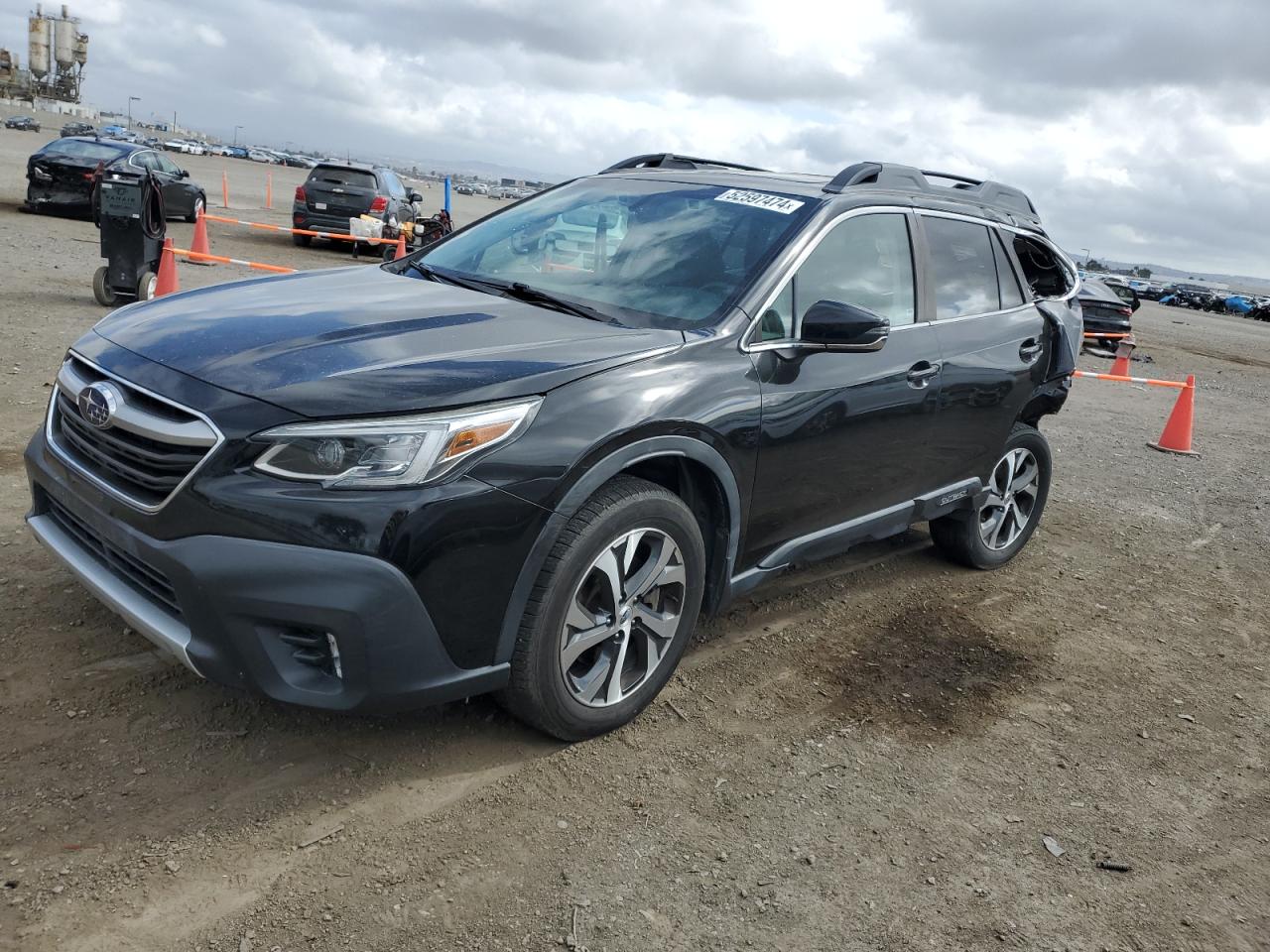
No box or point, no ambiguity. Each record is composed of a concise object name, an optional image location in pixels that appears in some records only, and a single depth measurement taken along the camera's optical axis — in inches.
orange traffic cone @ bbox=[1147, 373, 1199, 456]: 394.0
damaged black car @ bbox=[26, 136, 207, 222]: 698.8
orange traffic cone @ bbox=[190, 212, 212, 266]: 568.3
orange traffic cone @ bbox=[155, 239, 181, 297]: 430.9
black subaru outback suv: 109.4
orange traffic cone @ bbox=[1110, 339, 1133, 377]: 602.5
